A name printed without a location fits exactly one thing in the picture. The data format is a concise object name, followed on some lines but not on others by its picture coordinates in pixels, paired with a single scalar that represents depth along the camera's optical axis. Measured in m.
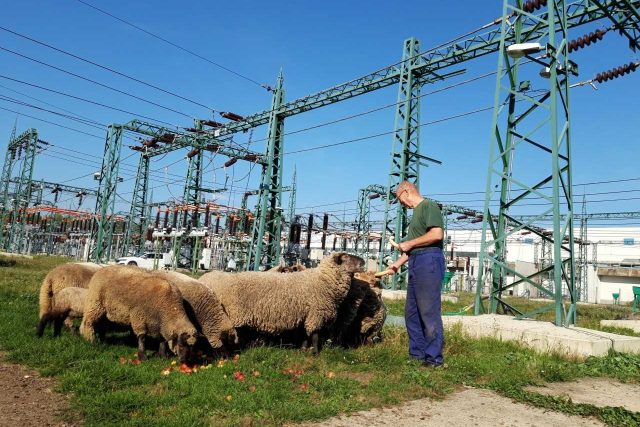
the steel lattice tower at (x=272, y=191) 23.17
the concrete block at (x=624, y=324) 10.89
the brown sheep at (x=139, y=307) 4.95
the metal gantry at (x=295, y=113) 15.89
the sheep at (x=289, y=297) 5.64
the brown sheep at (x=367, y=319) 6.40
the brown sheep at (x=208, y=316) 5.29
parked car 30.27
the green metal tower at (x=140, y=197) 35.28
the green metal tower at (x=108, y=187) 25.92
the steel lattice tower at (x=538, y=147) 7.94
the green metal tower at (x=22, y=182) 32.66
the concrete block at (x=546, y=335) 6.28
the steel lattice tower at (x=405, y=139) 18.30
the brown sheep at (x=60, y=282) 6.14
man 5.15
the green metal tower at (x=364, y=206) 37.99
